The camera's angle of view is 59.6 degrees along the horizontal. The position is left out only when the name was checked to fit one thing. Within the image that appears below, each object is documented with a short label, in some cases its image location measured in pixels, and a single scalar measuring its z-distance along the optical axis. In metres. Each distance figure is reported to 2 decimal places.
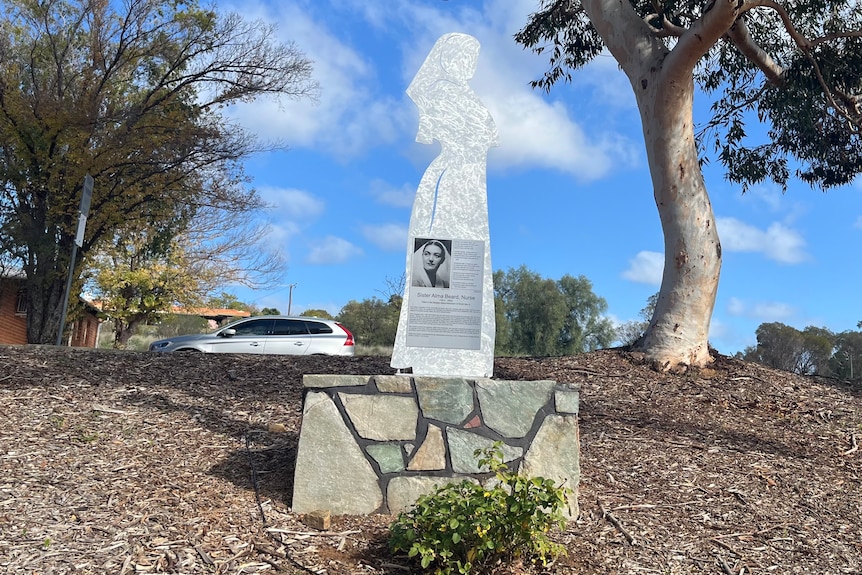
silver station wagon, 15.04
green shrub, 4.21
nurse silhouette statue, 5.69
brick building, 26.60
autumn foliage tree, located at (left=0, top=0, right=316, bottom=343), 16.44
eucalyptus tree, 9.48
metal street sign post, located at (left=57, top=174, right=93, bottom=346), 10.00
